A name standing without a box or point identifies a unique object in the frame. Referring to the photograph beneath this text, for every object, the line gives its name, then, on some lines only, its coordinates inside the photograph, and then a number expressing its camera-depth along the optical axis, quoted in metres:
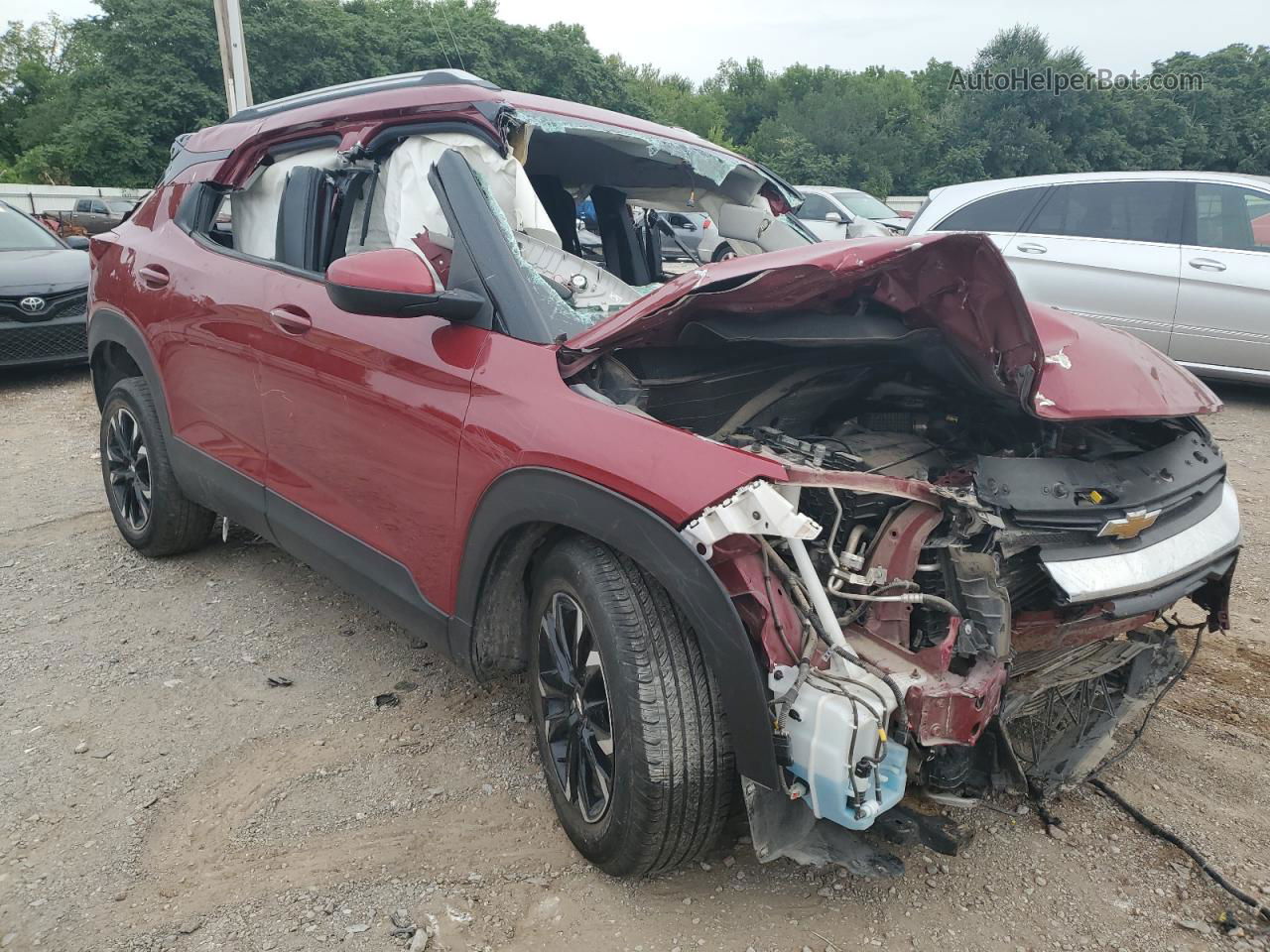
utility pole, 12.16
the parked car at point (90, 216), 19.75
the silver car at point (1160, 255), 6.56
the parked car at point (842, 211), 12.54
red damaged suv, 1.88
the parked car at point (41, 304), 7.51
